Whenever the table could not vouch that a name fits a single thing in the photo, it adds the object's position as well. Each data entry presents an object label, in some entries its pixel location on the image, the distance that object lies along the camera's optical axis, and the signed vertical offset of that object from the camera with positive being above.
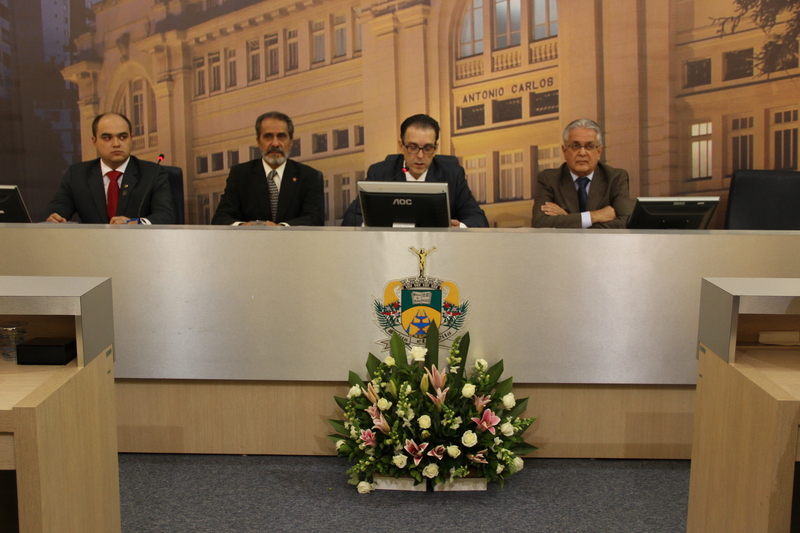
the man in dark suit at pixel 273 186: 3.63 +0.20
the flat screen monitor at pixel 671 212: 2.39 +0.01
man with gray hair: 3.18 +0.13
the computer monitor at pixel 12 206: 2.59 +0.09
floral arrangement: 1.93 -0.56
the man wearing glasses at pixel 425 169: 3.20 +0.25
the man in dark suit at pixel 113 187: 3.33 +0.20
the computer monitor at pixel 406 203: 2.30 +0.06
